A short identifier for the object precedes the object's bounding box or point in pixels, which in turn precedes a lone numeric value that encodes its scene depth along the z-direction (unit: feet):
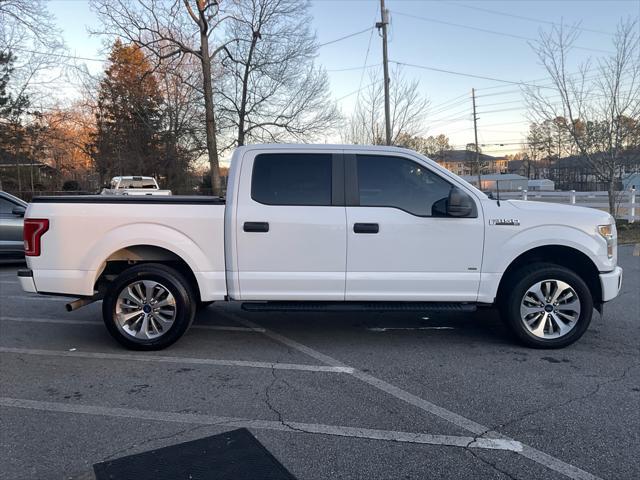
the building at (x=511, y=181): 252.83
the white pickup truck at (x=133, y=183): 69.48
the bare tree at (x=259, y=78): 83.20
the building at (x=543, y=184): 221.52
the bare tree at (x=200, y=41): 79.82
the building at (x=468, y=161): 274.87
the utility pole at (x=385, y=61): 63.31
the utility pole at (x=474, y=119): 170.00
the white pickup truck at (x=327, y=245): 15.79
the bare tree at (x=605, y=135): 47.55
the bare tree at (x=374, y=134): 72.96
